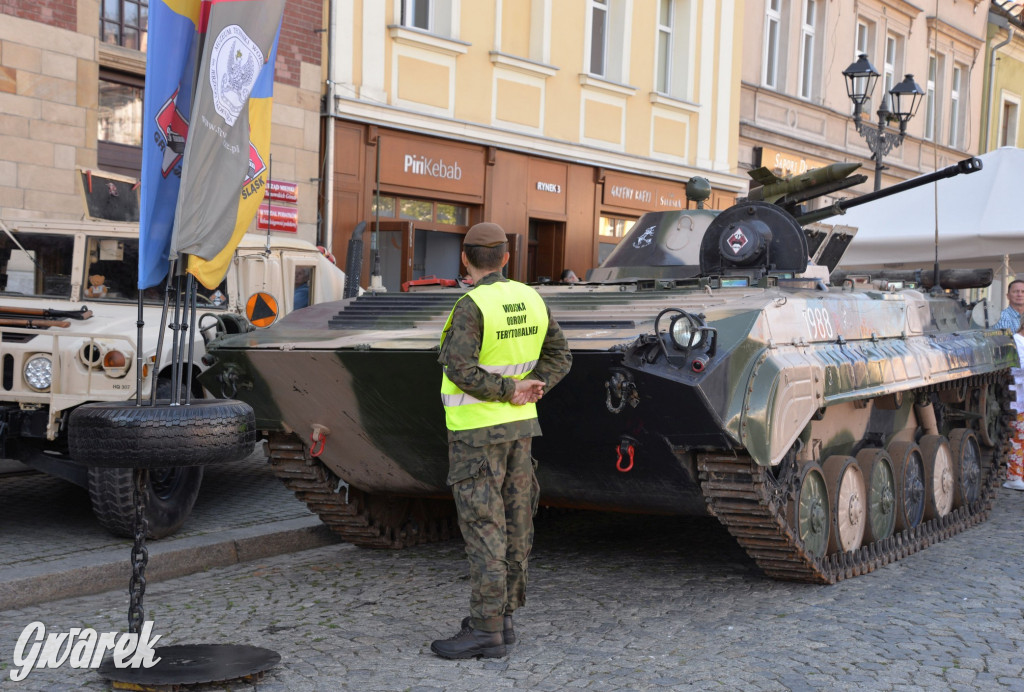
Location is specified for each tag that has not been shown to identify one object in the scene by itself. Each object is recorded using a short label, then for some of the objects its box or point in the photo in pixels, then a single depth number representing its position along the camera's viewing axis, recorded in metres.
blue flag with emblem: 4.50
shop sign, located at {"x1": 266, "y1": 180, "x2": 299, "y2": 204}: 12.61
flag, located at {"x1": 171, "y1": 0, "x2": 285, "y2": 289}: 4.49
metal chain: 4.55
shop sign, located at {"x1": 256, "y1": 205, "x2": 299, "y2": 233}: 12.45
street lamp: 13.23
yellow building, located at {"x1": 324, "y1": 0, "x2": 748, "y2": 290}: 13.52
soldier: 4.83
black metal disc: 4.43
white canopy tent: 11.65
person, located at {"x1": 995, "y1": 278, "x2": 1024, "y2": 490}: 9.91
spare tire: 4.36
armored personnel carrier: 5.43
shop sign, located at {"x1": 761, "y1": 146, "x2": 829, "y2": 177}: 20.12
